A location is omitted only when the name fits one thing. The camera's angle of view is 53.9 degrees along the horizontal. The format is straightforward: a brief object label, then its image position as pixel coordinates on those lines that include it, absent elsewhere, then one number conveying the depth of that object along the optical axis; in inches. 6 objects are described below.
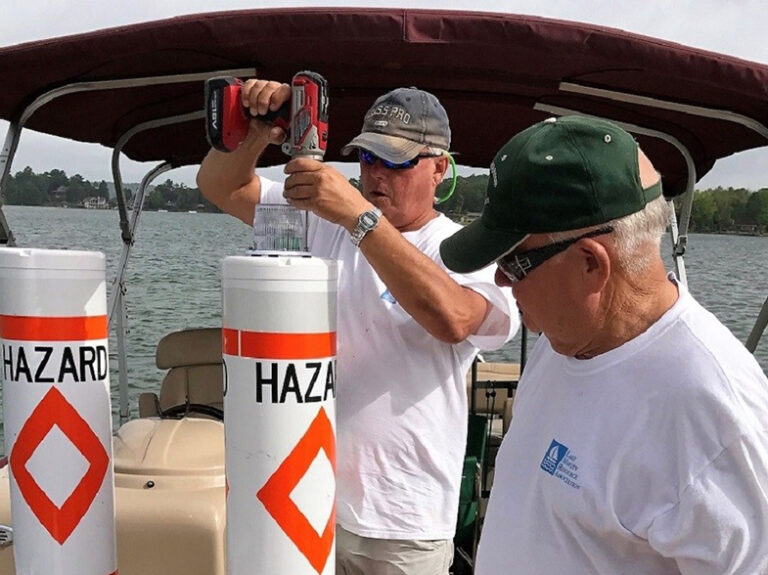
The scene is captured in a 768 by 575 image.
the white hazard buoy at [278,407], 55.5
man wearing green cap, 38.5
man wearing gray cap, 68.3
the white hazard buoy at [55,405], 62.3
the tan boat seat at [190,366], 135.9
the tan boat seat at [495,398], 172.9
